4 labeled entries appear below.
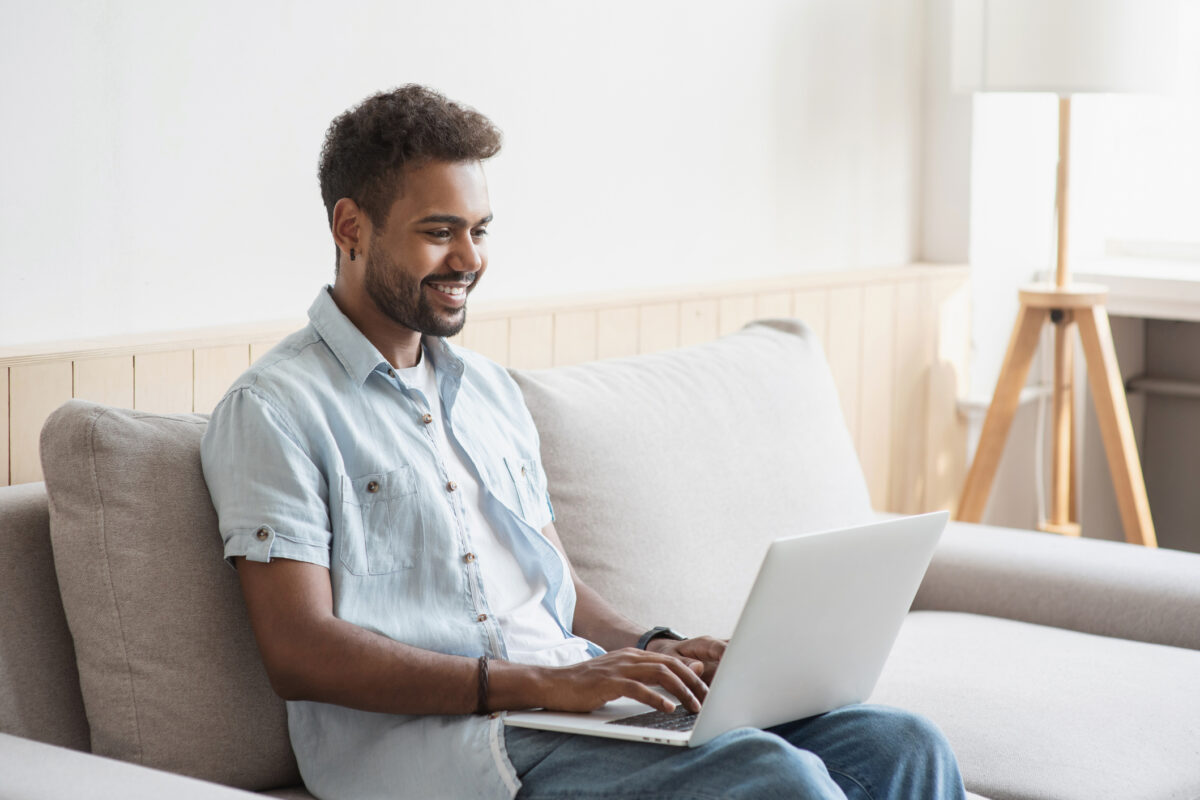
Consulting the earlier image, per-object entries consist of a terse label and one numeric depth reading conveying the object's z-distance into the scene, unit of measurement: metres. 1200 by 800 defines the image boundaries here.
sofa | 3.87
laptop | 3.64
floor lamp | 5.37
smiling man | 3.77
